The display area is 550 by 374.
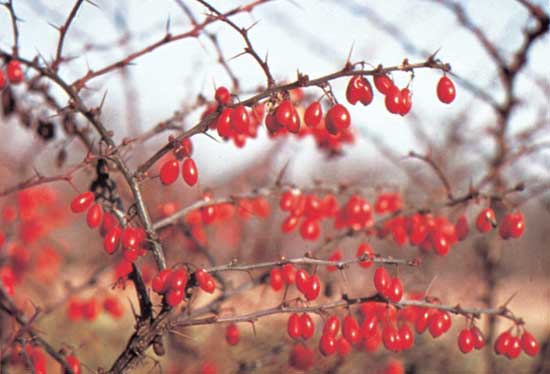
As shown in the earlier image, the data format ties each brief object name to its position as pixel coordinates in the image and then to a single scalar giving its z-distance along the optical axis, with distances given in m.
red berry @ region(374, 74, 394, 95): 0.70
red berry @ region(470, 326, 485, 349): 0.74
